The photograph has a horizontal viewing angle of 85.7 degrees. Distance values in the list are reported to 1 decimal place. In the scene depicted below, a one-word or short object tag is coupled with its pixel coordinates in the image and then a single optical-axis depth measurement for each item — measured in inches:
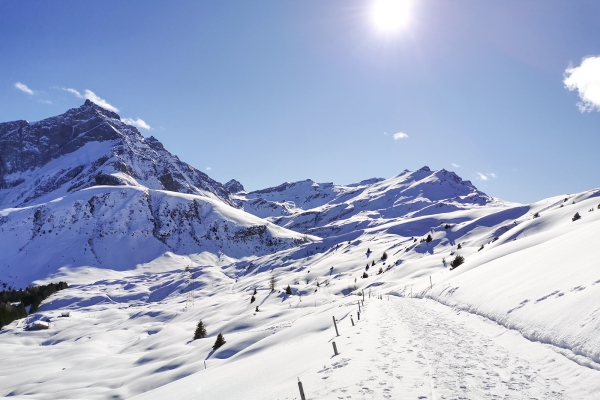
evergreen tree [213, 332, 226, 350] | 1190.9
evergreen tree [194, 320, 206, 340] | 1640.0
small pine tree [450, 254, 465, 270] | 1694.6
